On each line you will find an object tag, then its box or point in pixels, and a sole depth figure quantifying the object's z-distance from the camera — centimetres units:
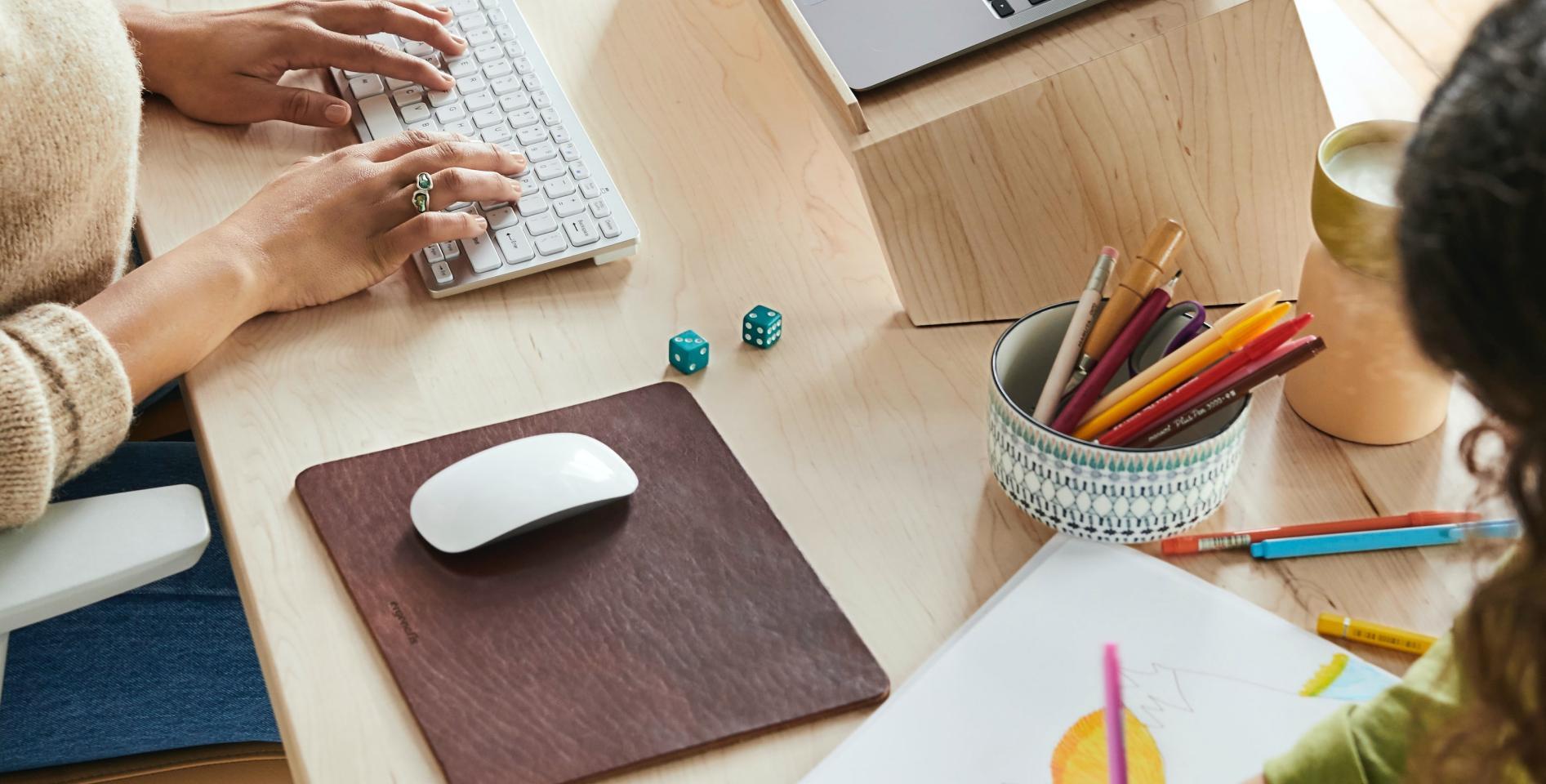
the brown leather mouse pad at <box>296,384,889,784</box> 141
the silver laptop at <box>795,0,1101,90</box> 161
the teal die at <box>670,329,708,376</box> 158
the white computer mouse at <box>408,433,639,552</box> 147
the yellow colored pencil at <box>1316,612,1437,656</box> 144
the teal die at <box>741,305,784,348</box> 160
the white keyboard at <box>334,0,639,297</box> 165
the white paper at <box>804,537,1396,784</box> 140
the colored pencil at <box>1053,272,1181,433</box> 149
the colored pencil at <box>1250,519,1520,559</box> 149
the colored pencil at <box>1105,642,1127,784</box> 140
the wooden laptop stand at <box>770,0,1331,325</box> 159
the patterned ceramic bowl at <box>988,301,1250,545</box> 145
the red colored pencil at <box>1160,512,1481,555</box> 149
